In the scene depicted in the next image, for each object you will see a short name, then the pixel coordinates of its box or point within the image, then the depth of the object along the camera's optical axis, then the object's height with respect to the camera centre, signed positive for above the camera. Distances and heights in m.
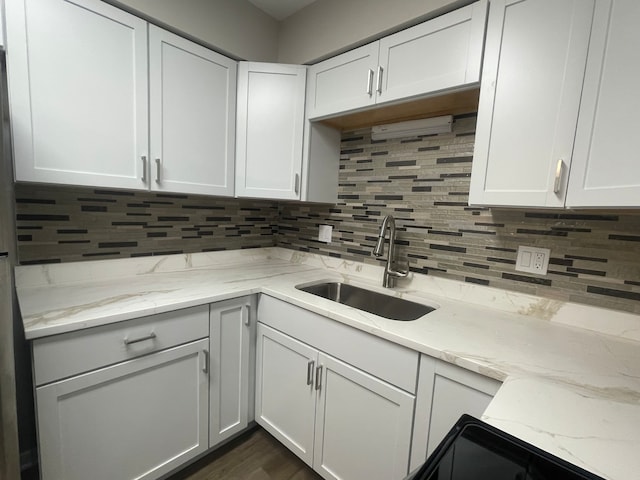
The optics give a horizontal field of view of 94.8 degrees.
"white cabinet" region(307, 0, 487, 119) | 1.12 +0.65
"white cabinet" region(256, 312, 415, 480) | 1.06 -0.85
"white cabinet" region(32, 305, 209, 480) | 0.98 -0.77
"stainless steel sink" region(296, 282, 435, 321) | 1.47 -0.49
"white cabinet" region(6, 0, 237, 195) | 1.08 +0.41
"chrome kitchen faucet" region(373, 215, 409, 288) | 1.48 -0.23
